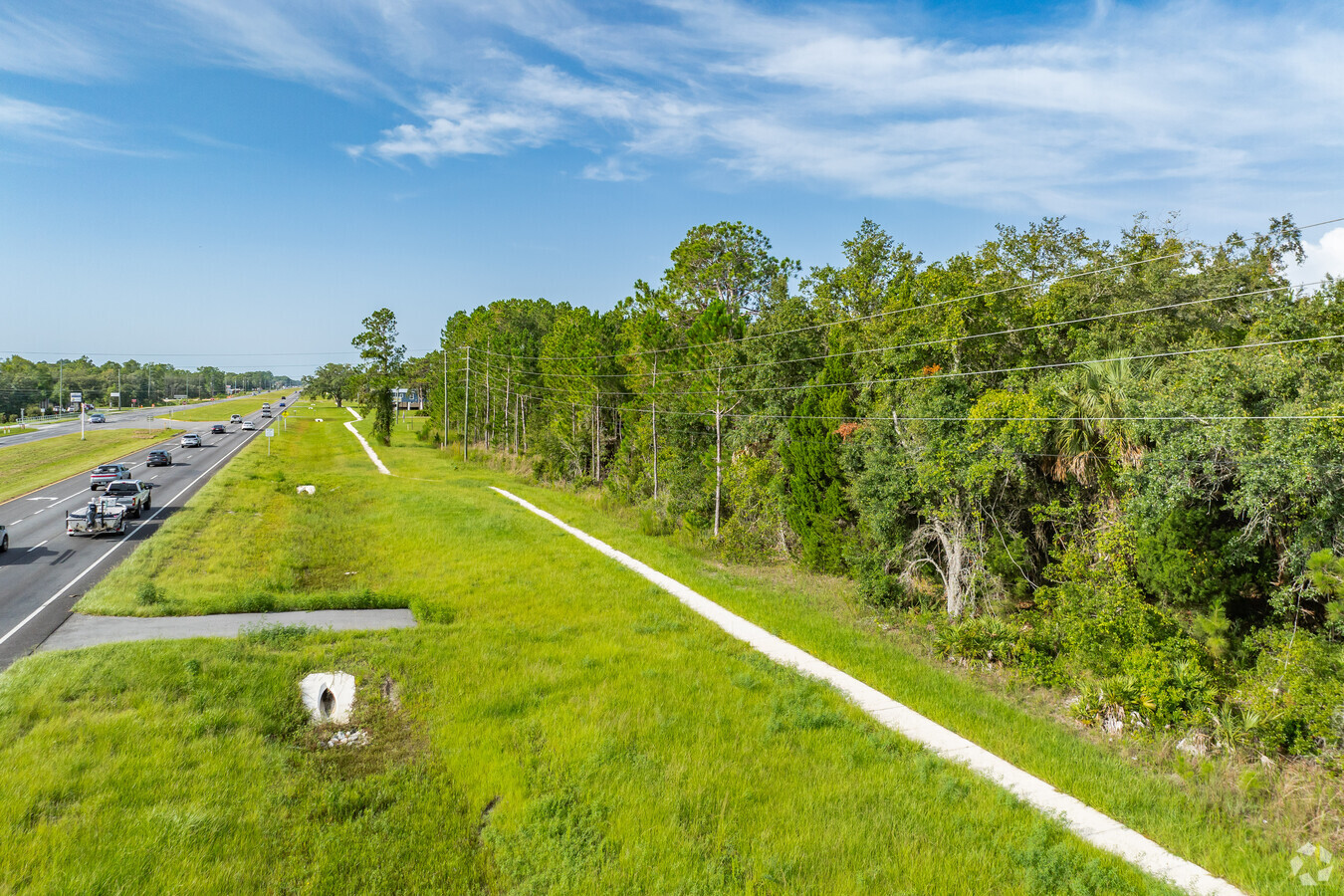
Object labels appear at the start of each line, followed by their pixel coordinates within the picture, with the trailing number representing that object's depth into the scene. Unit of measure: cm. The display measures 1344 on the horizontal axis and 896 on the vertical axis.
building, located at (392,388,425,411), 15225
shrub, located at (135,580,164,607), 1861
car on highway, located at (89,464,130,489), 3994
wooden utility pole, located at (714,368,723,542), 2892
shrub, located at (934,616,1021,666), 1584
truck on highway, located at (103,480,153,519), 3129
